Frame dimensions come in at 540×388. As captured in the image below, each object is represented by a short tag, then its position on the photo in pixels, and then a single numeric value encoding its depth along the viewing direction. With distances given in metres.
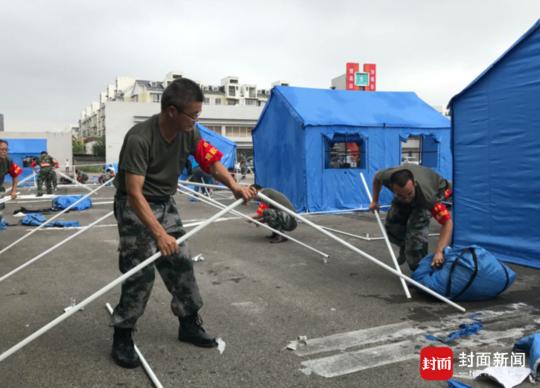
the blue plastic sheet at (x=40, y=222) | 10.12
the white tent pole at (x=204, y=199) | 5.27
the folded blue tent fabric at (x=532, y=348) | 2.93
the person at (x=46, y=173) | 17.25
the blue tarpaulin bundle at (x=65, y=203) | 13.59
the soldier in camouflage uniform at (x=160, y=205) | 2.96
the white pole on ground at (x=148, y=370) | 2.80
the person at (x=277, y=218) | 8.05
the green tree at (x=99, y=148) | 59.48
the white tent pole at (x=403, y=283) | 4.63
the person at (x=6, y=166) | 7.60
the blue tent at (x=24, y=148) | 26.83
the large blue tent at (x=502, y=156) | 6.00
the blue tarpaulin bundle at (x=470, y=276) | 4.40
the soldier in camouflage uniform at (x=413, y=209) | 4.73
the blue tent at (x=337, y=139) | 12.65
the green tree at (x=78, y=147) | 66.38
